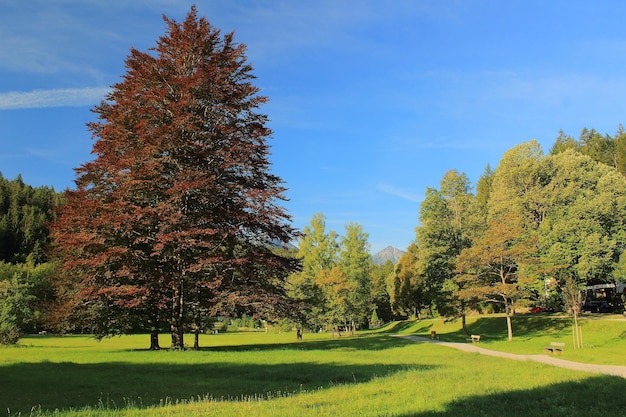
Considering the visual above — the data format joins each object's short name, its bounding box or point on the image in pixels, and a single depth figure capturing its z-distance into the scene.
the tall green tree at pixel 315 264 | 47.52
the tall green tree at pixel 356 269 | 56.79
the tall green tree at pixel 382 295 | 80.40
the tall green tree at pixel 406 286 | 69.75
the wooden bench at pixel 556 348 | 23.97
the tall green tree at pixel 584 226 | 42.69
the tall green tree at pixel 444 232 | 46.86
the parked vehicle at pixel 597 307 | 50.94
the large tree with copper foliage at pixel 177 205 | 24.98
